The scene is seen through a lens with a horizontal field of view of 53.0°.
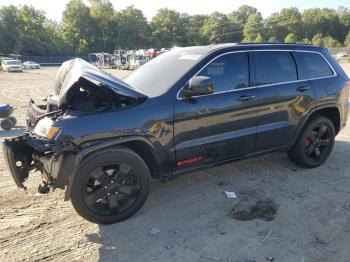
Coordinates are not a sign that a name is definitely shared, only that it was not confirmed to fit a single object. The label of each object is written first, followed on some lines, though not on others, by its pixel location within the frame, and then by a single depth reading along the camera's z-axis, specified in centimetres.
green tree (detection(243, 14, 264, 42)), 10464
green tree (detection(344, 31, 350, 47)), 9229
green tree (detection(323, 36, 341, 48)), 8704
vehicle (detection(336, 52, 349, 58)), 6412
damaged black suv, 358
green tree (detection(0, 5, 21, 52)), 7956
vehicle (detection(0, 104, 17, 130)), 849
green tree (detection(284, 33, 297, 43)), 8696
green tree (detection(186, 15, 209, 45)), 10319
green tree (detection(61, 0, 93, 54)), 9429
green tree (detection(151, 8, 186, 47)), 10412
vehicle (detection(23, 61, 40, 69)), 4876
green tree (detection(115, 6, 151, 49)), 9969
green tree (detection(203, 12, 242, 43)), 10812
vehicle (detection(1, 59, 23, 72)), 3978
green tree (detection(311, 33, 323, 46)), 8662
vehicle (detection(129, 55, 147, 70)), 4002
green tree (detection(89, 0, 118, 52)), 9781
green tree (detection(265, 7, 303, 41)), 10444
